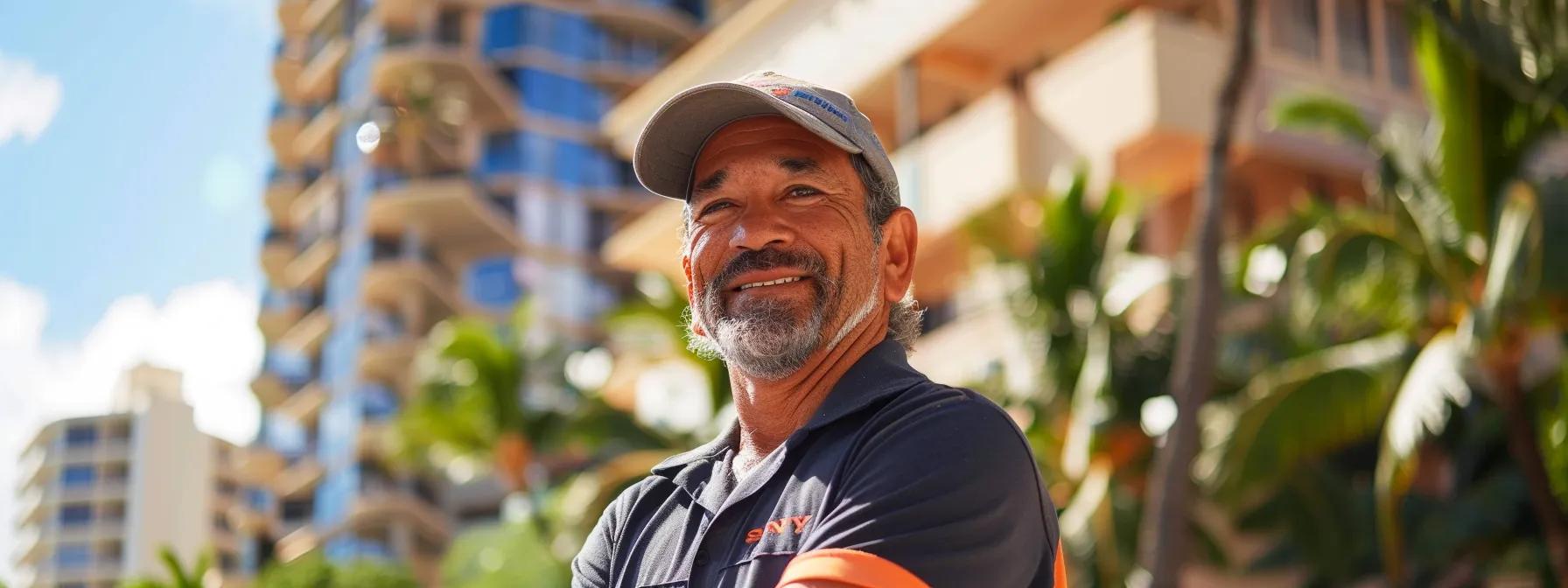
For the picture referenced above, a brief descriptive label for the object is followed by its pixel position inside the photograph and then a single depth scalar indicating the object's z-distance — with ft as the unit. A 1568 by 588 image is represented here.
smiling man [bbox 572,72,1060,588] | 7.59
